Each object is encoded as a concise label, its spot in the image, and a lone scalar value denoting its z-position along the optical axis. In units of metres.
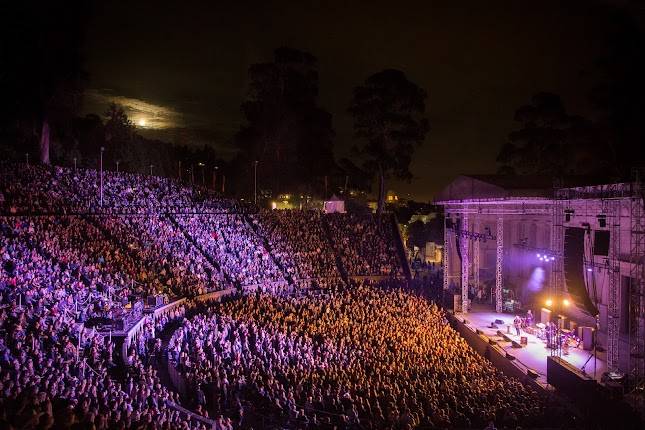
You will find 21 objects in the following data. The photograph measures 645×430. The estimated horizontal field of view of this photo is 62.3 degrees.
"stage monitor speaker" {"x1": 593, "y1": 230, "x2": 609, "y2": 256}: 19.27
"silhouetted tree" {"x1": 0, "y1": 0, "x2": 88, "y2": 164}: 29.55
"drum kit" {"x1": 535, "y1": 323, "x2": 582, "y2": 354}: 18.23
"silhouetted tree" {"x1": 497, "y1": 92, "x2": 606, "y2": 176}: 33.81
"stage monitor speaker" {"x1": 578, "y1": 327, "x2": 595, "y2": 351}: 18.48
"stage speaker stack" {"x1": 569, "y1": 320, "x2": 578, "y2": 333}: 20.27
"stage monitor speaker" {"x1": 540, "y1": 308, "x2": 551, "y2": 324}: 21.75
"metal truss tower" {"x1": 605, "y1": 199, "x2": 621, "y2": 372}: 15.61
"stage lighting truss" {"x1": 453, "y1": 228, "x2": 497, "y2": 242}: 25.89
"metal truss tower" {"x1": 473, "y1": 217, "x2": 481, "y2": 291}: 28.63
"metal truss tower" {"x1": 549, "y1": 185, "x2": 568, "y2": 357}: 19.79
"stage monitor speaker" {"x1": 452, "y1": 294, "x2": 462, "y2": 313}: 25.09
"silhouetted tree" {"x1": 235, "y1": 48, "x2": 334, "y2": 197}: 41.94
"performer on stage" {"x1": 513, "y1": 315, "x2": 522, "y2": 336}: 20.61
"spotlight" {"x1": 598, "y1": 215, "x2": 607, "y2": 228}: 18.48
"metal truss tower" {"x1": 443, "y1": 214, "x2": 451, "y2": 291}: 28.72
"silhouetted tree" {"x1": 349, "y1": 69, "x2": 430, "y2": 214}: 34.66
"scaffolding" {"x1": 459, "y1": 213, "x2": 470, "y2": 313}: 25.23
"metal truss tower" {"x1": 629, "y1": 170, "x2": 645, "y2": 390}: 13.91
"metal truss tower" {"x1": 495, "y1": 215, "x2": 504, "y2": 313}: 24.28
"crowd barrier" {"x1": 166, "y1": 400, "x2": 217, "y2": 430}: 10.09
